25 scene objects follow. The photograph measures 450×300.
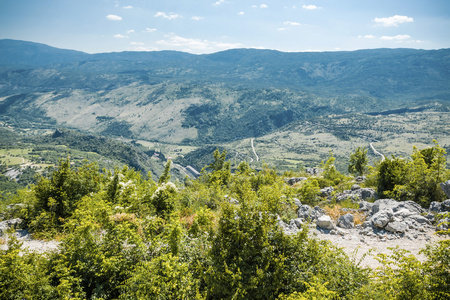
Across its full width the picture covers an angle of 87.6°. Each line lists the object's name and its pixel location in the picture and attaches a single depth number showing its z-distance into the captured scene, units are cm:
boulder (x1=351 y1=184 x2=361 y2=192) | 2046
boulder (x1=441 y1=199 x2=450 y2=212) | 1328
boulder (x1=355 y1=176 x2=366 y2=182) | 2679
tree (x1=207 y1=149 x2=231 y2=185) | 2536
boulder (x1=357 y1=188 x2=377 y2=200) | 1800
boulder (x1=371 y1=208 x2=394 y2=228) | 1236
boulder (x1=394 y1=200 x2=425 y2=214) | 1364
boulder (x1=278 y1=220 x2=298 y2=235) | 1121
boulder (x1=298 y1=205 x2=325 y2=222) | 1380
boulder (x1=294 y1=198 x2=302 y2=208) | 1557
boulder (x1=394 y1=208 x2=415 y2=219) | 1286
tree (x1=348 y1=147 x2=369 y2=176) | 3716
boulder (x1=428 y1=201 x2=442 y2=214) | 1334
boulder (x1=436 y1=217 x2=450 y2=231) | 1180
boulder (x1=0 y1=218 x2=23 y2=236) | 1289
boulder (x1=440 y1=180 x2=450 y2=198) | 1411
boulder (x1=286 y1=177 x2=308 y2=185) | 2938
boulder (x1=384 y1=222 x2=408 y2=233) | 1179
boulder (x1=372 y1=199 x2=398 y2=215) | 1394
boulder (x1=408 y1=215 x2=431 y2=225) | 1239
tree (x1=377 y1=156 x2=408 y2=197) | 1695
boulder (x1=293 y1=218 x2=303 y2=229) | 1226
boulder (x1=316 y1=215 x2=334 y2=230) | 1280
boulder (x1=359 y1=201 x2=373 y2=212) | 1529
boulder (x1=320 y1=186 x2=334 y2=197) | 2003
